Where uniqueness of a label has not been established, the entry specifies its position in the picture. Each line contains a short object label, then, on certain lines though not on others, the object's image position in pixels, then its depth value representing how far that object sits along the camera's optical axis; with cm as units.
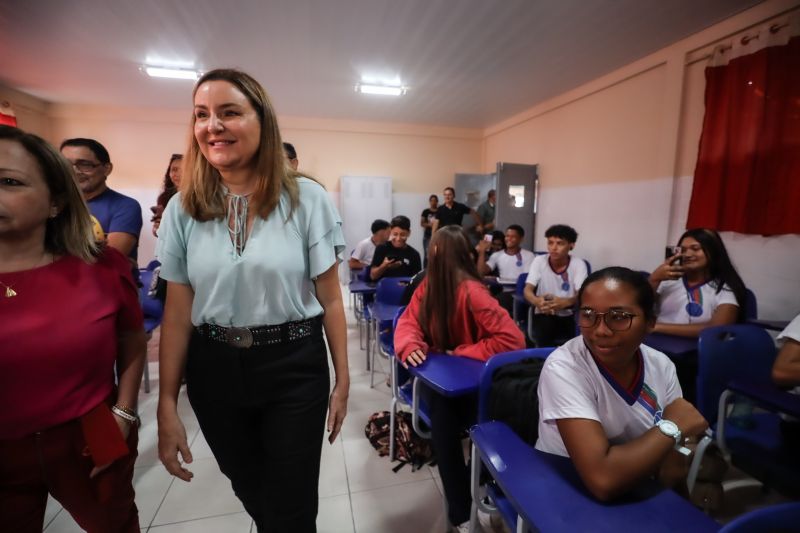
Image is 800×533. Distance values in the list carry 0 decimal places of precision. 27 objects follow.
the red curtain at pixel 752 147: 285
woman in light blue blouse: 91
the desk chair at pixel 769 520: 65
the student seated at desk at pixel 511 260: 431
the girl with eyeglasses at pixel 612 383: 96
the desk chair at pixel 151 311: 241
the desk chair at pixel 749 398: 135
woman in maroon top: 83
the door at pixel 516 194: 595
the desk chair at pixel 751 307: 263
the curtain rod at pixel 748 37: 294
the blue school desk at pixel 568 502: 78
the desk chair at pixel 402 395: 173
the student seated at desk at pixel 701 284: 220
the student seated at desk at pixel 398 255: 364
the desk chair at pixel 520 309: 360
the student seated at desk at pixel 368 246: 424
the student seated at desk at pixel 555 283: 311
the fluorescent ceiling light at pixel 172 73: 462
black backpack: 125
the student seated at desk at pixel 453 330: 155
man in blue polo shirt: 163
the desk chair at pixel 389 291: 297
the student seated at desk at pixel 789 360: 134
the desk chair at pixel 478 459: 113
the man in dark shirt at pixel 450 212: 675
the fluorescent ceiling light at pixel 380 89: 522
